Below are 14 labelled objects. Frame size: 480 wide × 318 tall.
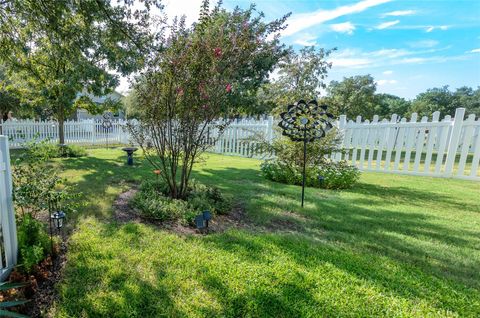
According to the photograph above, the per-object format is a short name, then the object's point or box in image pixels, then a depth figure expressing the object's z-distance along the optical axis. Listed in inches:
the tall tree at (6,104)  593.7
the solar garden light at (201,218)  113.5
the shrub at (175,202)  123.9
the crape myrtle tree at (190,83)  131.0
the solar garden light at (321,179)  201.4
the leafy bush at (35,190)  88.8
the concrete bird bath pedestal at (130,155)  275.0
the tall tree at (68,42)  167.9
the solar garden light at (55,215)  87.8
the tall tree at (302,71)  591.2
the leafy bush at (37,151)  106.6
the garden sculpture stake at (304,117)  169.3
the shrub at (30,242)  79.0
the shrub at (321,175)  210.4
